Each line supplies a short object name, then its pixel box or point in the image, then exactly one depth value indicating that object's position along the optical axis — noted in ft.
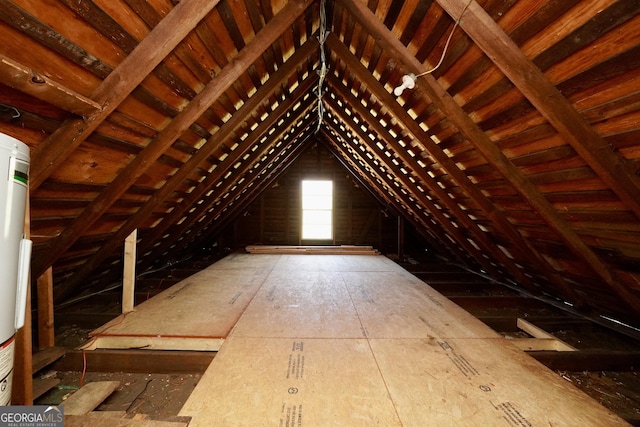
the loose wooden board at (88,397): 6.32
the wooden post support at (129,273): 9.23
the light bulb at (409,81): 6.46
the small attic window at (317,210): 29.14
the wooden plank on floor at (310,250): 22.29
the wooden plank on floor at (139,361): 7.43
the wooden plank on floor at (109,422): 4.39
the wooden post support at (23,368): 4.83
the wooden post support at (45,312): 7.97
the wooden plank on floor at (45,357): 7.43
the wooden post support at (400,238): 23.97
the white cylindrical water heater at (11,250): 3.16
